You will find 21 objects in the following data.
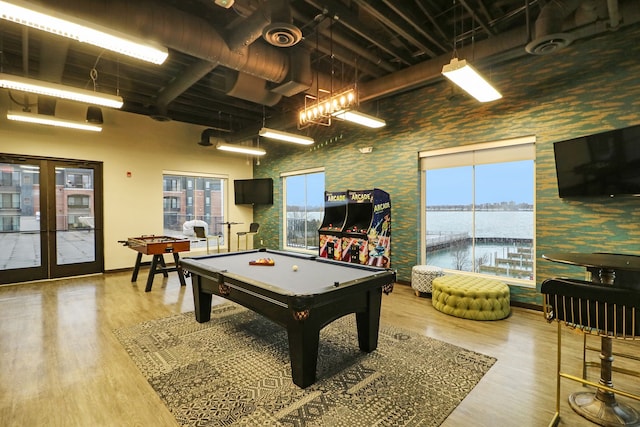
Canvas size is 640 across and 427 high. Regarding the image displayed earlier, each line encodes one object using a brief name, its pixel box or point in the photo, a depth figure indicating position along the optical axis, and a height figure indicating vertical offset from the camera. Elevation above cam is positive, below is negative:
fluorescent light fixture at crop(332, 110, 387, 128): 4.26 +1.47
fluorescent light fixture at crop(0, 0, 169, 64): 2.25 +1.58
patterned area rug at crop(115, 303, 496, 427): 2.12 -1.44
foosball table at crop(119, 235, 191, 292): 5.17 -0.64
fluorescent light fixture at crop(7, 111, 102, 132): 4.85 +1.61
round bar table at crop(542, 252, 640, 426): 2.03 -1.41
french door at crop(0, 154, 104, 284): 5.76 -0.09
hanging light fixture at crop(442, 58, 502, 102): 2.77 +1.35
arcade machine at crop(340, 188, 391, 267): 5.54 -0.45
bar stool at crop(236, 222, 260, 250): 8.87 -0.49
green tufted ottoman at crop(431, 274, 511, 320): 3.88 -1.20
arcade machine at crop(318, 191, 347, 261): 6.00 -0.28
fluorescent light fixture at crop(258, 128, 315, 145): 5.51 +1.47
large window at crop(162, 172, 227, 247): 8.01 +0.28
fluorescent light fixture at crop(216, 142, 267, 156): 6.92 +1.51
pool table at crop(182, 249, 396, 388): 2.40 -0.73
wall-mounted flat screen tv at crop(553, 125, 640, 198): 3.18 +0.51
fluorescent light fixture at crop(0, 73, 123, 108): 3.56 +1.60
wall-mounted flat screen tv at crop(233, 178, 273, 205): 8.90 +0.64
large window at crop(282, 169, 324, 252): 7.83 +0.10
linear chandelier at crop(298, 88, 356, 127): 4.00 +1.49
